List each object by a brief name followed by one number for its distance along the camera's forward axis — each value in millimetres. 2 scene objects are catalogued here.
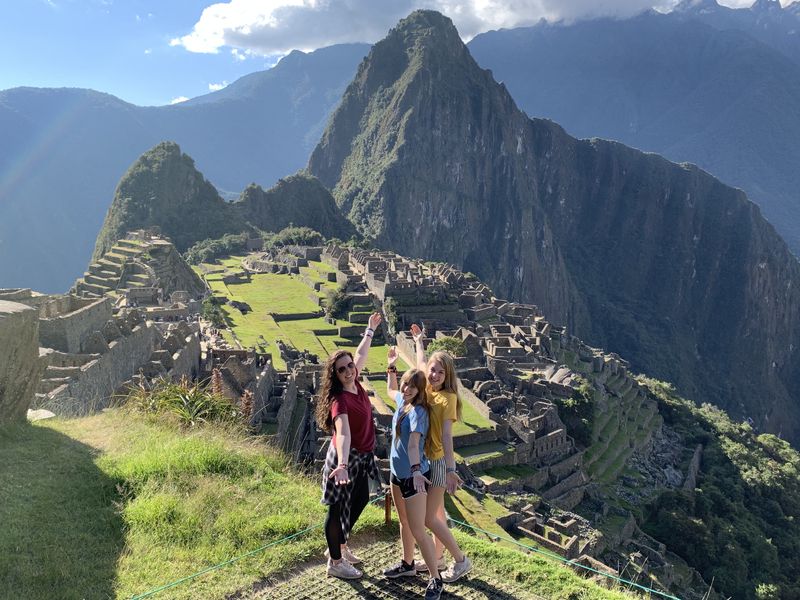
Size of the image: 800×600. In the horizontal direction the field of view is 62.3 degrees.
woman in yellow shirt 5289
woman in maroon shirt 5297
